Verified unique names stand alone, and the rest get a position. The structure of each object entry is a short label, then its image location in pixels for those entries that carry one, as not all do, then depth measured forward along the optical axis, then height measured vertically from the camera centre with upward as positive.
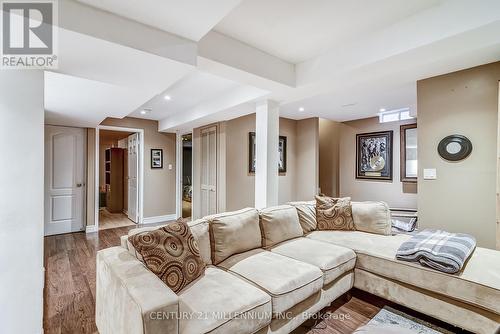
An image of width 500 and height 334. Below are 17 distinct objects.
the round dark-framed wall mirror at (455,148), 2.58 +0.21
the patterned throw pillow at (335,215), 3.00 -0.60
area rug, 1.91 -1.27
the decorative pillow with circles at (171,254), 1.55 -0.58
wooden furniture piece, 6.56 -0.39
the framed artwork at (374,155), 4.95 +0.24
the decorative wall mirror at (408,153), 4.58 +0.27
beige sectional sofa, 1.32 -0.79
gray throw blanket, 1.85 -0.68
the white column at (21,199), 1.58 -0.22
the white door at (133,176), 5.54 -0.22
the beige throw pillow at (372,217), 2.85 -0.60
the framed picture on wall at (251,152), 4.73 +0.28
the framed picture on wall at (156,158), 5.56 +0.20
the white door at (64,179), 4.41 -0.24
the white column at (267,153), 3.36 +0.19
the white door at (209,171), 4.86 -0.09
